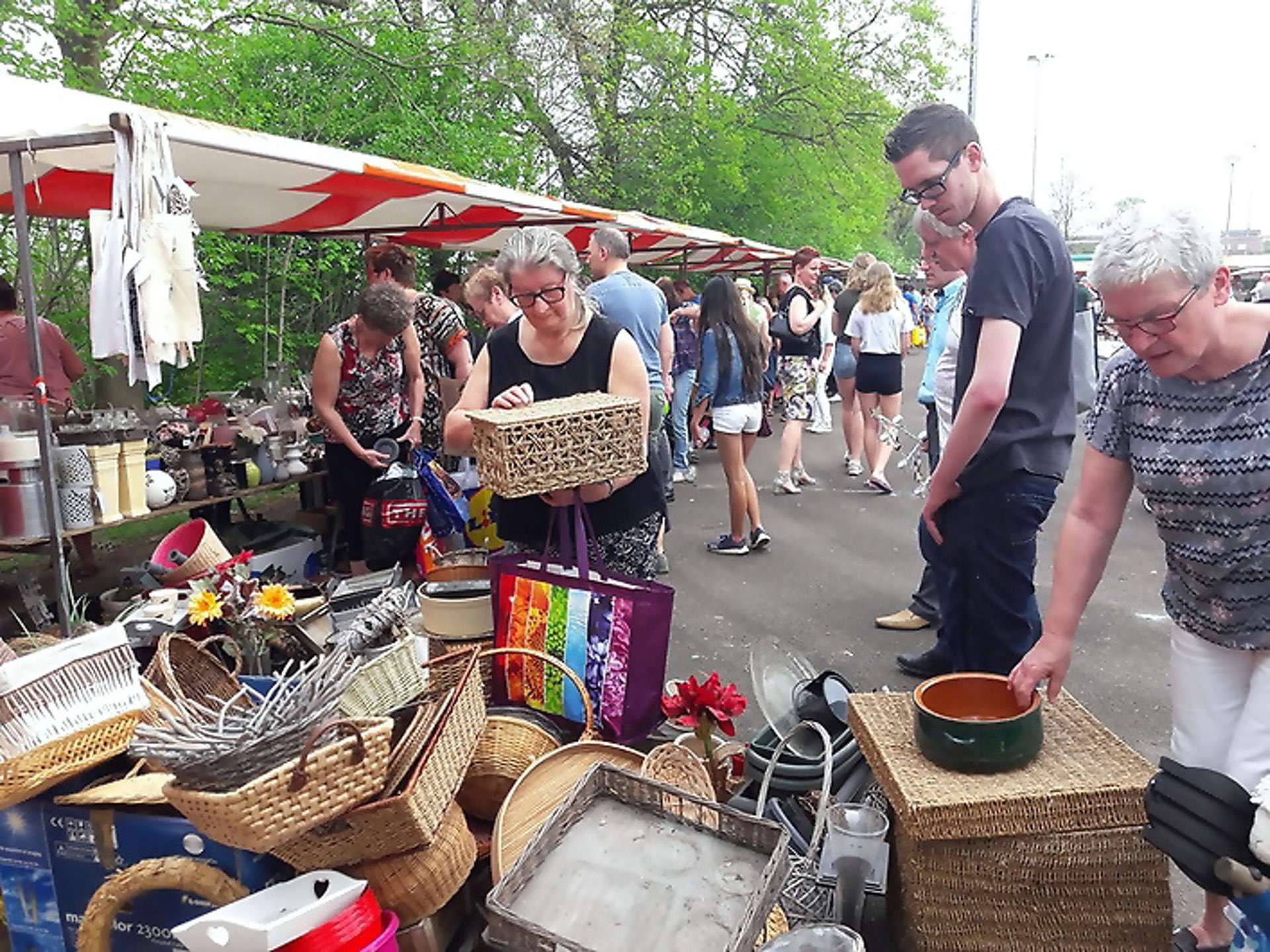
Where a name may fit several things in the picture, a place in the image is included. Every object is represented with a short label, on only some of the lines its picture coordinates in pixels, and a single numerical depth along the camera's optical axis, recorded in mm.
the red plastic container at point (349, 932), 1812
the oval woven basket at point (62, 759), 2141
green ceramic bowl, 2061
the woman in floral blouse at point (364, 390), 4734
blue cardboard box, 2131
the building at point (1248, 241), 58719
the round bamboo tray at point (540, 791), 2201
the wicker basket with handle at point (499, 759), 2547
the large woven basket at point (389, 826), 1969
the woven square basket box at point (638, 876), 1624
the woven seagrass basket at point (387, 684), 2467
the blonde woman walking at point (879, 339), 7465
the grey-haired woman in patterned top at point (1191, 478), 1759
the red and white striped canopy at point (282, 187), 3332
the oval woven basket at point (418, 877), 2049
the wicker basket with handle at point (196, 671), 2924
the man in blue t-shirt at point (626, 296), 4891
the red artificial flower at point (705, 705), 2705
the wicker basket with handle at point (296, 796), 1758
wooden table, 3791
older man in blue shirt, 4320
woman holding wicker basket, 2787
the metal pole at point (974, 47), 19125
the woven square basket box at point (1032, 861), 1963
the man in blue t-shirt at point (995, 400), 2566
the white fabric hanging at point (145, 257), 2973
